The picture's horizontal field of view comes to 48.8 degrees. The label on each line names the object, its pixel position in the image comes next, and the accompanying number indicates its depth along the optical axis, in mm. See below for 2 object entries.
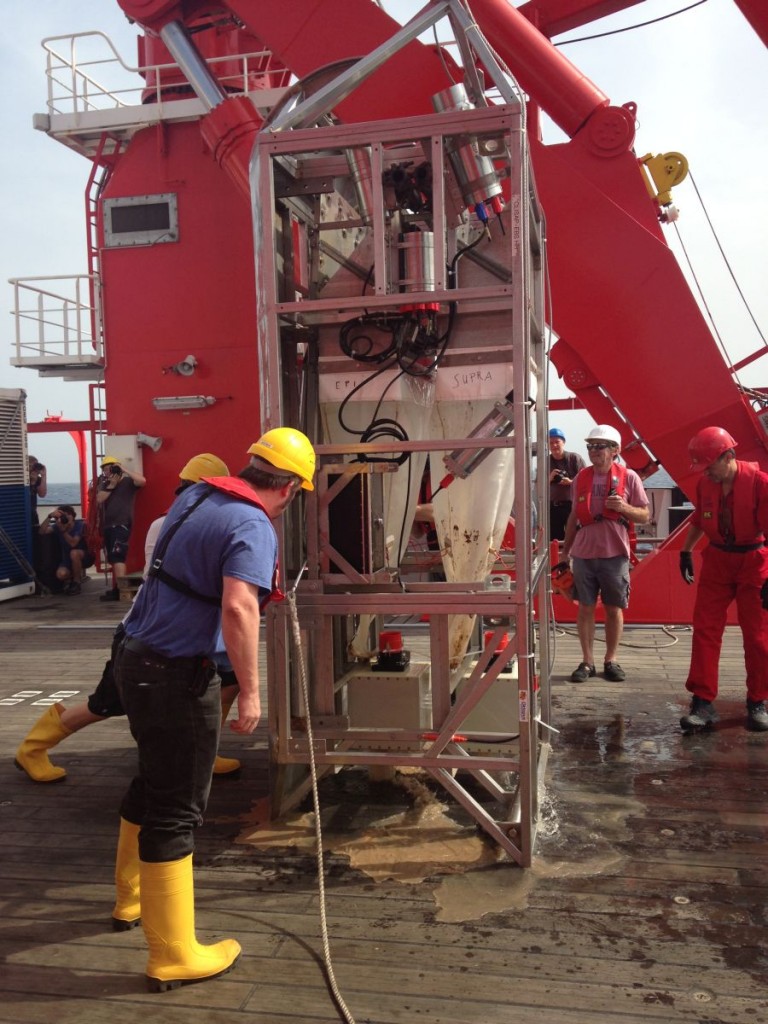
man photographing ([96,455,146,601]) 10438
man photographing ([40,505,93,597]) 11820
